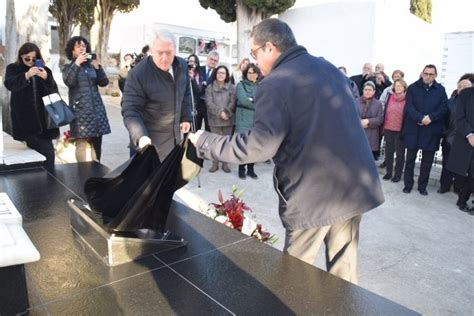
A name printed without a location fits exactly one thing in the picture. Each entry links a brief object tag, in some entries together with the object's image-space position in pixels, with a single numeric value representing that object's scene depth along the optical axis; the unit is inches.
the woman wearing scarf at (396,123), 259.1
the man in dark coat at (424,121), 237.8
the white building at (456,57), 324.5
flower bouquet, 129.3
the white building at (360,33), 444.8
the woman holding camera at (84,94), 183.6
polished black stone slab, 71.1
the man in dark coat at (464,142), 210.8
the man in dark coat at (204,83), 280.5
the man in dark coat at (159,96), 124.4
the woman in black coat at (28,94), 164.4
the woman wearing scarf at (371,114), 264.8
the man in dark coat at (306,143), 79.9
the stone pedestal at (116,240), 84.7
